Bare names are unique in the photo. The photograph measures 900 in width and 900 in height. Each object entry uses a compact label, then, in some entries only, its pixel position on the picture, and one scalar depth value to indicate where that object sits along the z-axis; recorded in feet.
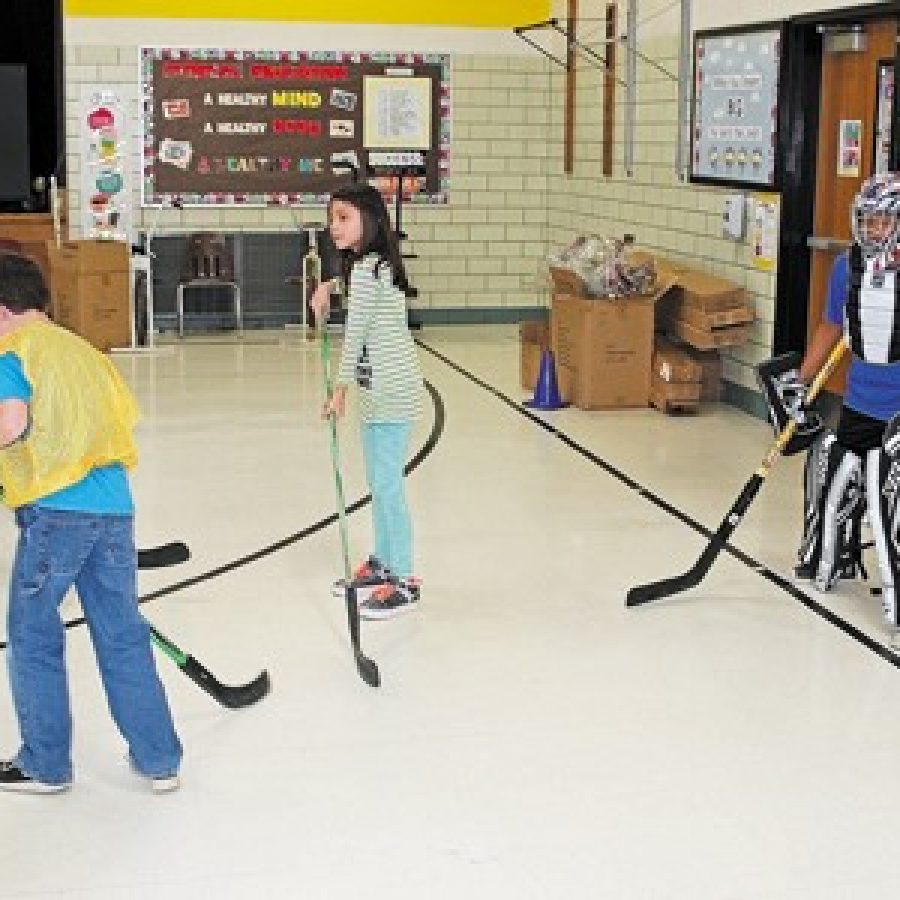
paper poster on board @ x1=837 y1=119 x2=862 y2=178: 27.63
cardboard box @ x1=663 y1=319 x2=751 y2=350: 29.76
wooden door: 27.12
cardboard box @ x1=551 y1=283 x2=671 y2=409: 30.14
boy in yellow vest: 11.66
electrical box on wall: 30.63
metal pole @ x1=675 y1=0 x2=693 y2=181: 33.09
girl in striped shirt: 16.53
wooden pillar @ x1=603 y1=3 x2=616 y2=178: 37.65
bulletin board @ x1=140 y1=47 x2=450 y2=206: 40.63
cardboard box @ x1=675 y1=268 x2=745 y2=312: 29.76
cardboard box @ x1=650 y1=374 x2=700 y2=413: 30.17
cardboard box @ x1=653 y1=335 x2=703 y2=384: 30.09
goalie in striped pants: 17.30
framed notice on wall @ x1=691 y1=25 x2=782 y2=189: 29.43
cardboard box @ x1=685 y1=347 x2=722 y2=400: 31.14
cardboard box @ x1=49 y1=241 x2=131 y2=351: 37.06
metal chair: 40.29
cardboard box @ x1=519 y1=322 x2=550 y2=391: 32.76
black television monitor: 42.68
